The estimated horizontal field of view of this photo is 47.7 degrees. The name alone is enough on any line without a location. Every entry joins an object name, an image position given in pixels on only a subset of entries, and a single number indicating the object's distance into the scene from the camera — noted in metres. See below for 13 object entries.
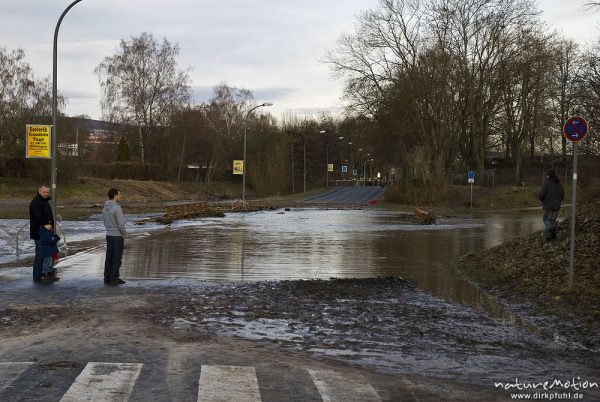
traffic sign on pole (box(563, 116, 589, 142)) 10.99
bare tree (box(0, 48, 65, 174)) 58.03
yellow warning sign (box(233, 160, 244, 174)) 49.85
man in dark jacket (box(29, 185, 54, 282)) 12.45
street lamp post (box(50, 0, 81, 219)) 17.31
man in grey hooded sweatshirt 12.35
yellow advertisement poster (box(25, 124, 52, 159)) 17.22
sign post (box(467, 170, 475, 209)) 51.40
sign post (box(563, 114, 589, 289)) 10.78
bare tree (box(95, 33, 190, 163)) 69.62
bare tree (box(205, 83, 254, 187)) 91.39
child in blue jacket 12.42
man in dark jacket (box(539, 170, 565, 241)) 15.82
